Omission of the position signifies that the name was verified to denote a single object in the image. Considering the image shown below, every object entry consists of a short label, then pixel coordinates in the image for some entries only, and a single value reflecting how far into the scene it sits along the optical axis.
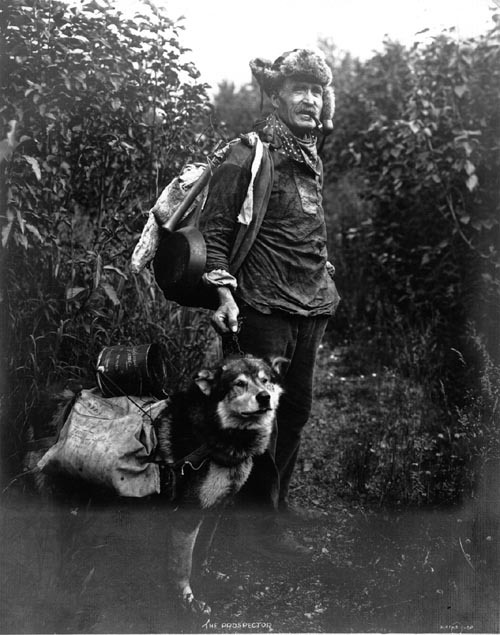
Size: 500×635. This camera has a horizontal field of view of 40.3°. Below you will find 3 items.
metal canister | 3.28
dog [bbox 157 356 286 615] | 3.11
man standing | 3.25
